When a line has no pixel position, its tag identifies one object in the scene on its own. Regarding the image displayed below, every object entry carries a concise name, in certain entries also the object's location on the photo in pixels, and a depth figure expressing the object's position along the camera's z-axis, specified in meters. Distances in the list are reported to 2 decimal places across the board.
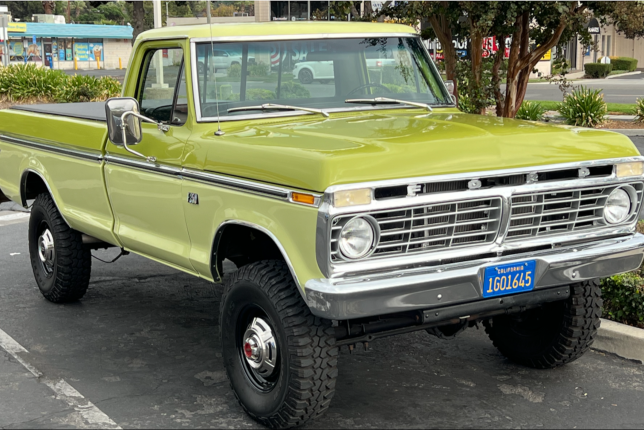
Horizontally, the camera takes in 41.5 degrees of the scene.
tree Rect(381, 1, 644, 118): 8.24
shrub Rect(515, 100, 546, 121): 17.38
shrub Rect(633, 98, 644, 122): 20.03
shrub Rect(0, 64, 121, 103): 23.44
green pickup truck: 4.11
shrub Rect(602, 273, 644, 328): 5.92
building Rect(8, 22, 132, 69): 64.06
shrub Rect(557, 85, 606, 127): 18.84
